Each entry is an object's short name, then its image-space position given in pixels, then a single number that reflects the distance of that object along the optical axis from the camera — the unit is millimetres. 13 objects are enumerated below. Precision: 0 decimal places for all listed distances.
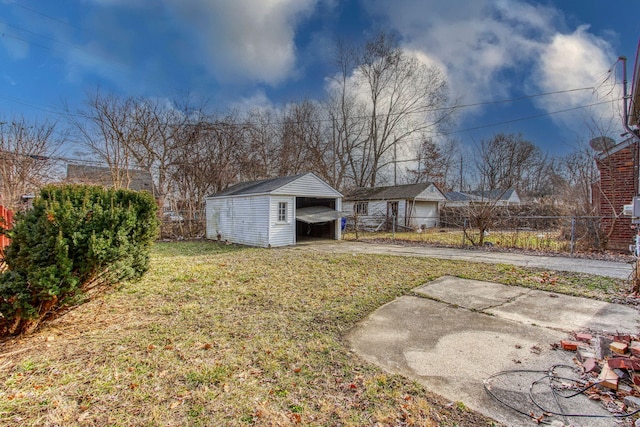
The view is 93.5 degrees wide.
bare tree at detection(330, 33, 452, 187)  24031
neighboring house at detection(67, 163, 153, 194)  15773
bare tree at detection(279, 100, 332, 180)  21953
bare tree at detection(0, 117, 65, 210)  10883
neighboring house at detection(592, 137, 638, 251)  9172
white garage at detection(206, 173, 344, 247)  11562
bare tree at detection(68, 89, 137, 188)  14641
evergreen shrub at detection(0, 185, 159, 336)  3020
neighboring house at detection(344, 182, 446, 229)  19859
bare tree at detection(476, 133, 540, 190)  31875
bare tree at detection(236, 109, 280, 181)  19156
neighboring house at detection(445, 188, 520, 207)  24259
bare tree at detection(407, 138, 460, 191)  28609
